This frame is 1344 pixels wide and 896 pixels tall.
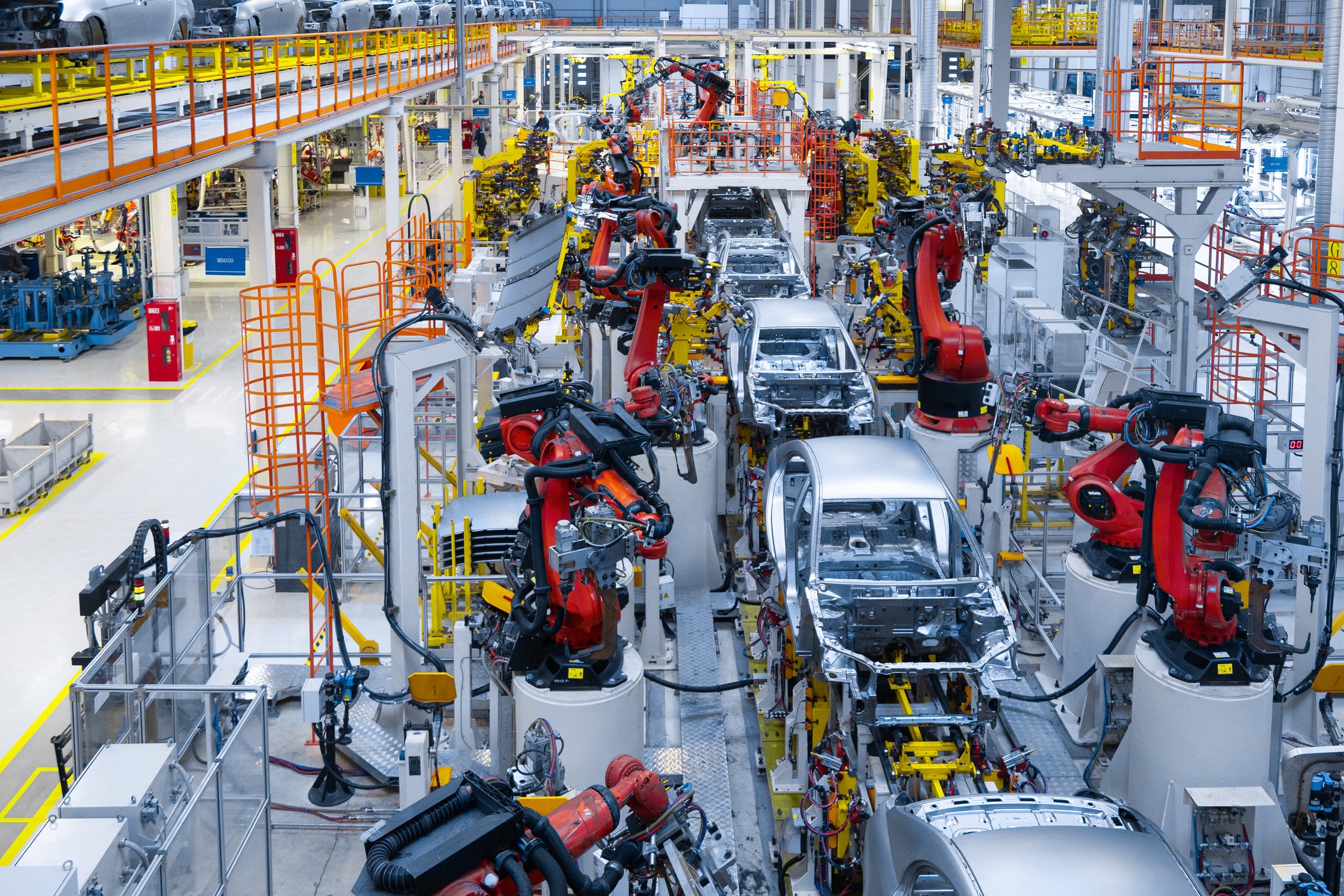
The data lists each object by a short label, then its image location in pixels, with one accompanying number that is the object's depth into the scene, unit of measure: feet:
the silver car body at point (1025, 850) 14.80
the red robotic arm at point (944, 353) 36.47
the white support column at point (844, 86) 111.45
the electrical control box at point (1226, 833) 19.85
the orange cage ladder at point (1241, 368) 33.24
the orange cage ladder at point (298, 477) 28.12
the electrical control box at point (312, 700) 22.79
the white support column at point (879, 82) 107.04
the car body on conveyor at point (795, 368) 32.01
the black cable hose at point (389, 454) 23.72
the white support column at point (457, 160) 90.12
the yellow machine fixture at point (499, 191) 68.74
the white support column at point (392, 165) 67.41
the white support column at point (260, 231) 49.42
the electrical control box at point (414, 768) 20.35
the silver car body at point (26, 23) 35.27
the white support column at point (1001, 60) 80.59
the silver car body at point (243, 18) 64.08
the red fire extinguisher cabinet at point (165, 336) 51.26
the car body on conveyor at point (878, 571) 20.80
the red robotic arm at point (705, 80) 65.98
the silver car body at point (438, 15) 106.52
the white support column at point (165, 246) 49.81
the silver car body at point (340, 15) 79.92
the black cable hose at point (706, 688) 26.32
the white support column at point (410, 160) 94.73
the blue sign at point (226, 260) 53.06
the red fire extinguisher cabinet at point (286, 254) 52.85
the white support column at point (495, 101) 114.32
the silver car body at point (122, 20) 40.63
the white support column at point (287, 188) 78.84
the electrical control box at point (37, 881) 14.32
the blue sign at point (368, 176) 69.00
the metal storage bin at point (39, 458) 39.11
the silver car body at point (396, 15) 89.86
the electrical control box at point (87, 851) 15.42
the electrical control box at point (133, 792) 16.76
